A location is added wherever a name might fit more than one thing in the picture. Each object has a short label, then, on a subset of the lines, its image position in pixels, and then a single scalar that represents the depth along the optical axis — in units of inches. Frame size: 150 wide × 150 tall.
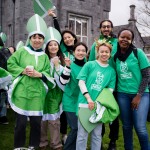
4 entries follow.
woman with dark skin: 95.7
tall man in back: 112.1
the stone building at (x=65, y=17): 353.1
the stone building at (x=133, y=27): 862.6
